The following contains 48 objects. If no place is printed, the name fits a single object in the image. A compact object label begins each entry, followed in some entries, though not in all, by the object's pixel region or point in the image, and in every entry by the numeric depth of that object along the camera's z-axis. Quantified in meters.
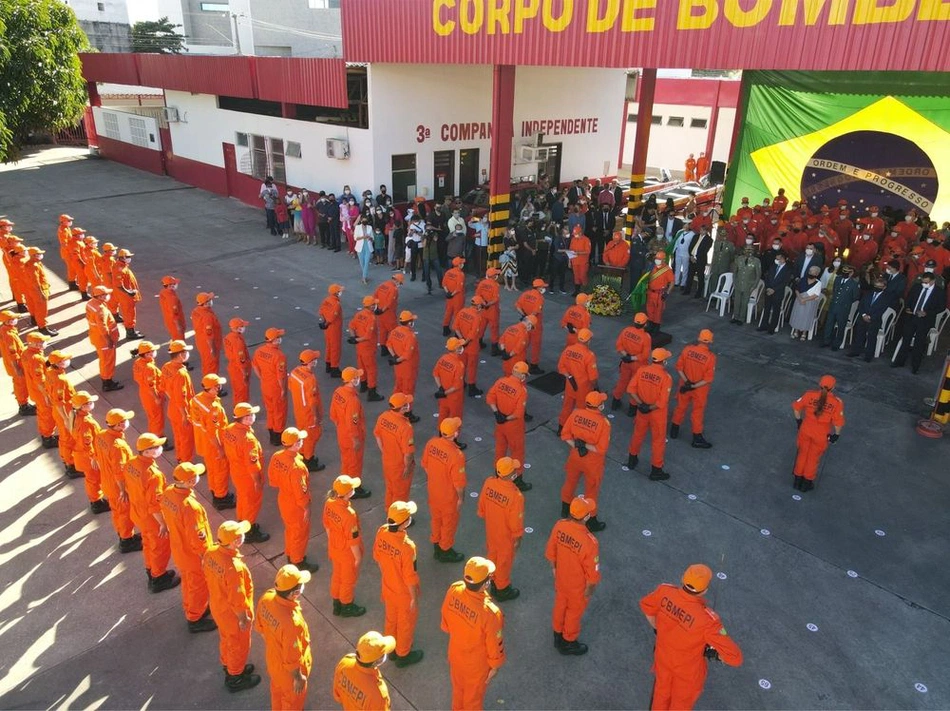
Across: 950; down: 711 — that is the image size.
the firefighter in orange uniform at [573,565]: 5.33
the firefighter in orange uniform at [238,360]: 9.15
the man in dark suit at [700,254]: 14.24
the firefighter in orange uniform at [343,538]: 5.62
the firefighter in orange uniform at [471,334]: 9.88
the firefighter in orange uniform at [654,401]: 7.84
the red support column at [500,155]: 14.11
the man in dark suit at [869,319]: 11.45
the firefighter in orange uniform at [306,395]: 7.90
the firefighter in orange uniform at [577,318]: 10.05
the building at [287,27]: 39.69
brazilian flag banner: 16.36
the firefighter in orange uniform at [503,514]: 5.82
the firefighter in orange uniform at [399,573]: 5.23
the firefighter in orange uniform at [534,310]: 10.71
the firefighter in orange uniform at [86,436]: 7.20
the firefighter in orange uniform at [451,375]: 8.41
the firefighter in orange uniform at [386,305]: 11.09
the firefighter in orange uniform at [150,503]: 6.09
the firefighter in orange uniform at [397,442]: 6.84
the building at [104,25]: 46.59
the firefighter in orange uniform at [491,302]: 11.23
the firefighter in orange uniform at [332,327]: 10.41
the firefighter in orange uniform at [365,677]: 4.06
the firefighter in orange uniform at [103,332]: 9.92
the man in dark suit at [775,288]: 12.60
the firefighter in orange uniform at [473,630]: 4.65
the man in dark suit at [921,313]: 10.88
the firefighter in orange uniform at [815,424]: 7.71
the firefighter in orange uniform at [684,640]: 4.59
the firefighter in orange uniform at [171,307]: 11.10
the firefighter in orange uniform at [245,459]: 6.63
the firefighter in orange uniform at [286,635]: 4.65
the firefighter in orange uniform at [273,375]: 8.55
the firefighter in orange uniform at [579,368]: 8.61
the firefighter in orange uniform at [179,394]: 8.00
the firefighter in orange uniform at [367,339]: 9.73
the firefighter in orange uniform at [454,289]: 11.82
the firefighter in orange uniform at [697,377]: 8.55
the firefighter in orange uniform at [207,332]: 10.06
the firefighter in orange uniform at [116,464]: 6.50
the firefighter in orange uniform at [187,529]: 5.59
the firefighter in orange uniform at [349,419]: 7.32
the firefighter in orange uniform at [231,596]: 5.08
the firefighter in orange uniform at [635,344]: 9.21
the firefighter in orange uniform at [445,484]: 6.35
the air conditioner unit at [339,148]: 18.34
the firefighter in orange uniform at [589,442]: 6.98
